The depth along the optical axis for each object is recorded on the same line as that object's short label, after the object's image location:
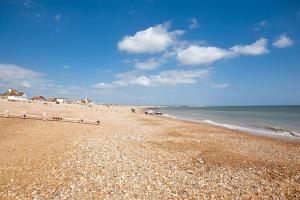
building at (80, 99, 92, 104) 143.12
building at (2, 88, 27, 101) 108.85
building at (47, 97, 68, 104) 127.31
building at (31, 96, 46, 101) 134.38
